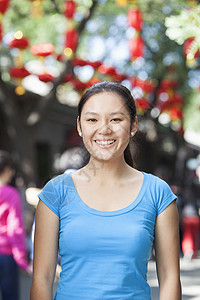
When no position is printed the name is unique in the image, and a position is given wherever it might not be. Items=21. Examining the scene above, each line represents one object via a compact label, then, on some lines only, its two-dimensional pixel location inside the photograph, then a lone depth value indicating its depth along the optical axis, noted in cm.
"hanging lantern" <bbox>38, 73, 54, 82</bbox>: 954
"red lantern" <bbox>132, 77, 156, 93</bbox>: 1216
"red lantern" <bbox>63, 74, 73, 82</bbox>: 998
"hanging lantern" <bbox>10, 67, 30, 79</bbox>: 936
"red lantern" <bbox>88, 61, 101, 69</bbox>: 1004
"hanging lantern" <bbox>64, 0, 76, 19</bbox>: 853
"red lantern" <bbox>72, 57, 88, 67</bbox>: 972
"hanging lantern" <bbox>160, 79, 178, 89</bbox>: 1400
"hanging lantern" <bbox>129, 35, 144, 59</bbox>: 892
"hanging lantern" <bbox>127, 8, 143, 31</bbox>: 839
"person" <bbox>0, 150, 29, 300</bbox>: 392
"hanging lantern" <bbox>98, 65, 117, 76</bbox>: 1049
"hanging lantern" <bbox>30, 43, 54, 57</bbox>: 926
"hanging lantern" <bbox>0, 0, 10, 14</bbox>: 772
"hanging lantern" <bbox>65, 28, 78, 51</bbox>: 911
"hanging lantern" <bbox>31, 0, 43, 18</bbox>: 812
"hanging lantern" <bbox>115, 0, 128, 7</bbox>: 743
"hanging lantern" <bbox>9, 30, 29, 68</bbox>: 877
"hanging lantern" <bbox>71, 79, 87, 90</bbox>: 1052
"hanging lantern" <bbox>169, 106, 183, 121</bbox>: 1436
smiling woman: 174
